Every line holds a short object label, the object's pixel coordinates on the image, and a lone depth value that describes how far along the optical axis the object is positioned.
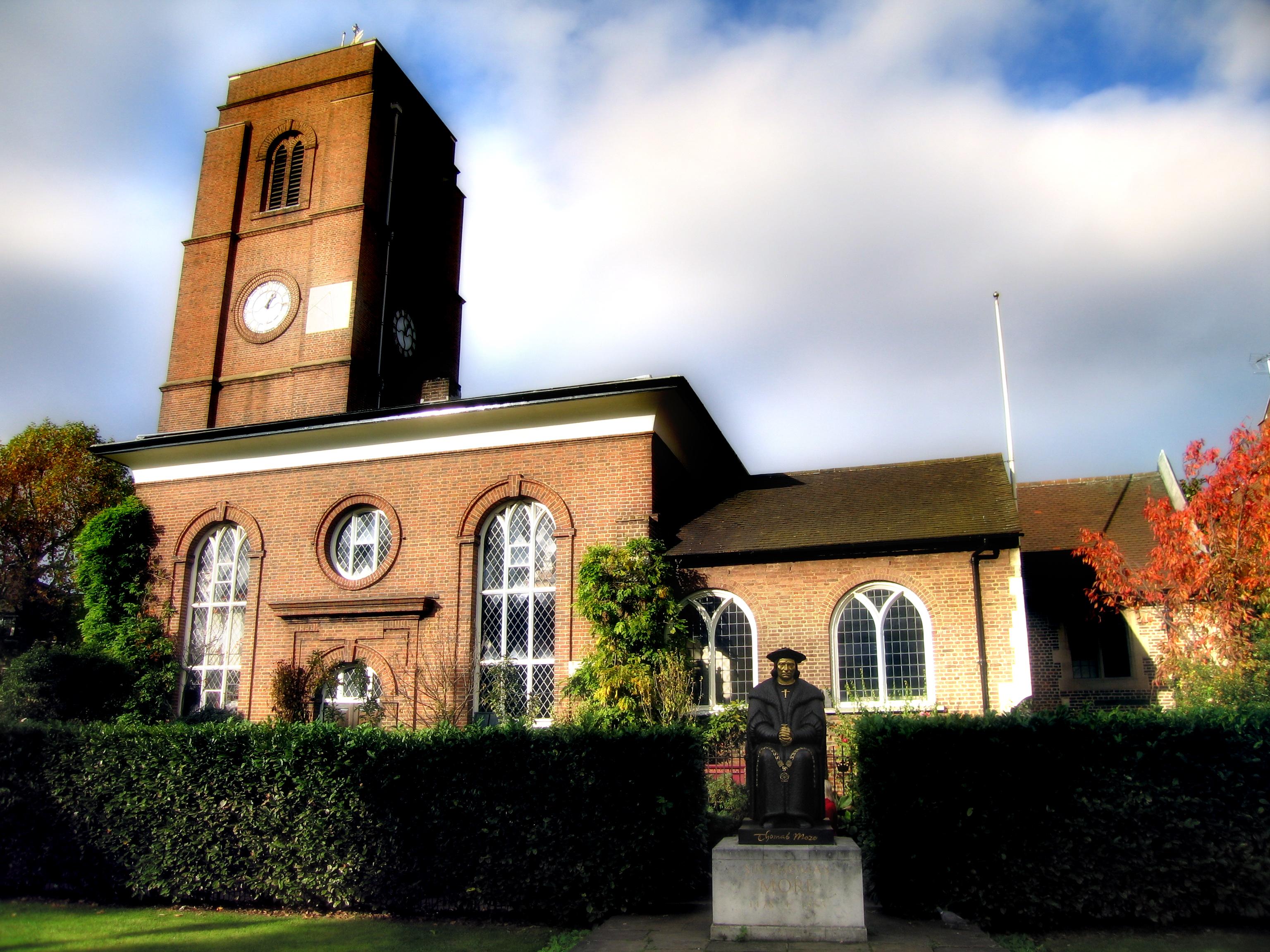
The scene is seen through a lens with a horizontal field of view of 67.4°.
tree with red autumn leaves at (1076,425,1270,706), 16.31
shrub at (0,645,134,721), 17.72
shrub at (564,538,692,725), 15.84
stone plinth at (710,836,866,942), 8.70
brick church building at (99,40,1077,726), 16.64
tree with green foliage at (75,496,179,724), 20.11
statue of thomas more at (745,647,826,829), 9.19
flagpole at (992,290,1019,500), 21.09
